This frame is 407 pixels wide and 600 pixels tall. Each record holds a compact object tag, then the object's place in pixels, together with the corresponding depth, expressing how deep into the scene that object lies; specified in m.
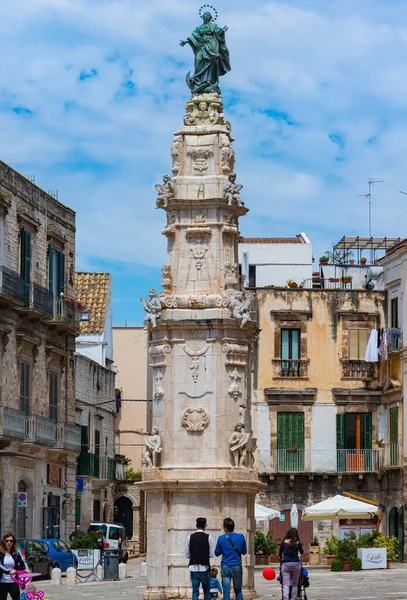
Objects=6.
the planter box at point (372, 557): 43.97
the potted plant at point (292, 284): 56.91
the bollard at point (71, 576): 38.16
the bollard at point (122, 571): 41.00
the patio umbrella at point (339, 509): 45.75
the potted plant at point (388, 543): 46.44
